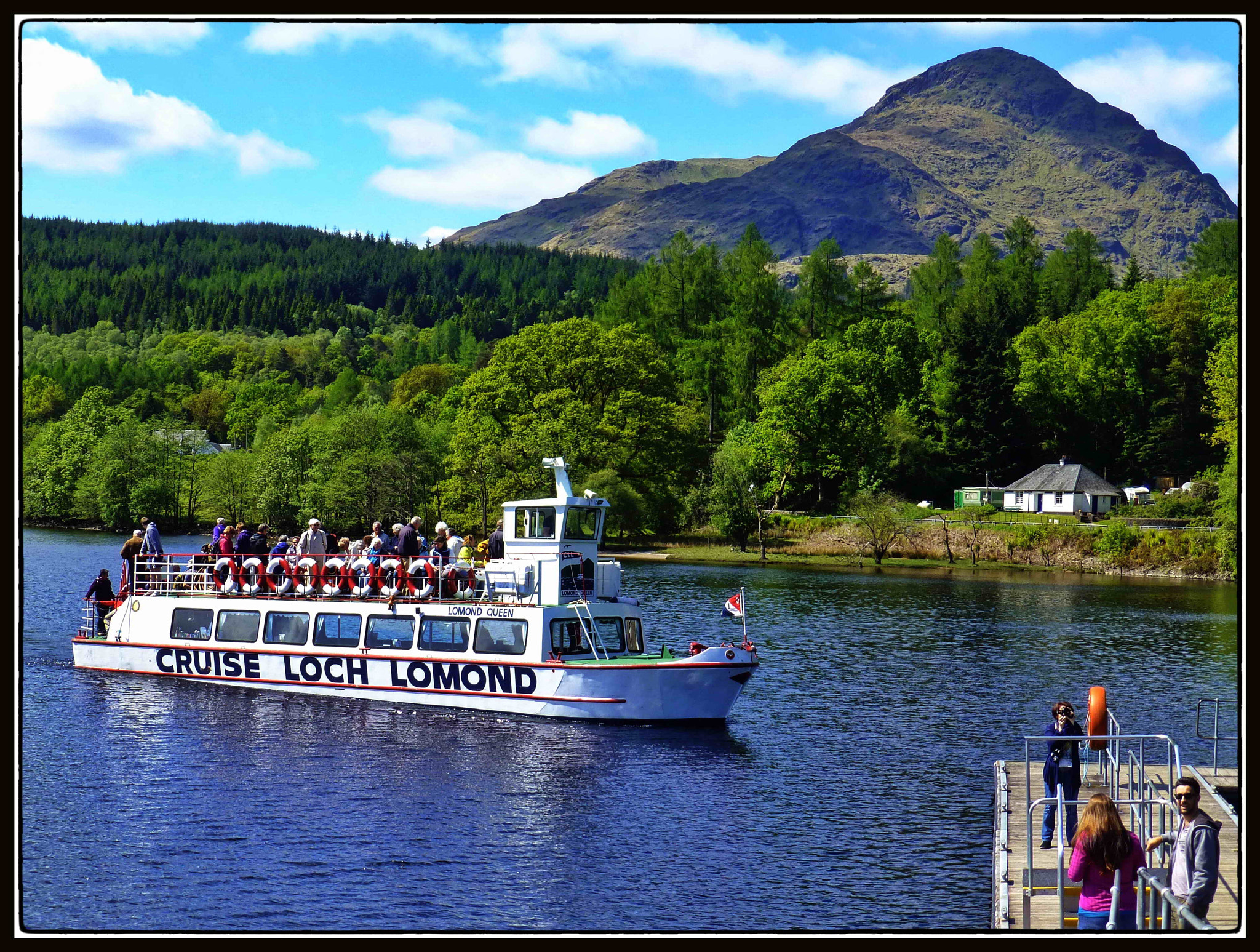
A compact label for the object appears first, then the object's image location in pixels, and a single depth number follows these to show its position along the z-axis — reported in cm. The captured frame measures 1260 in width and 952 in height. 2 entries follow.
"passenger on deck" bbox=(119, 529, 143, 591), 3975
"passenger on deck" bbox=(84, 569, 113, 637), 4141
